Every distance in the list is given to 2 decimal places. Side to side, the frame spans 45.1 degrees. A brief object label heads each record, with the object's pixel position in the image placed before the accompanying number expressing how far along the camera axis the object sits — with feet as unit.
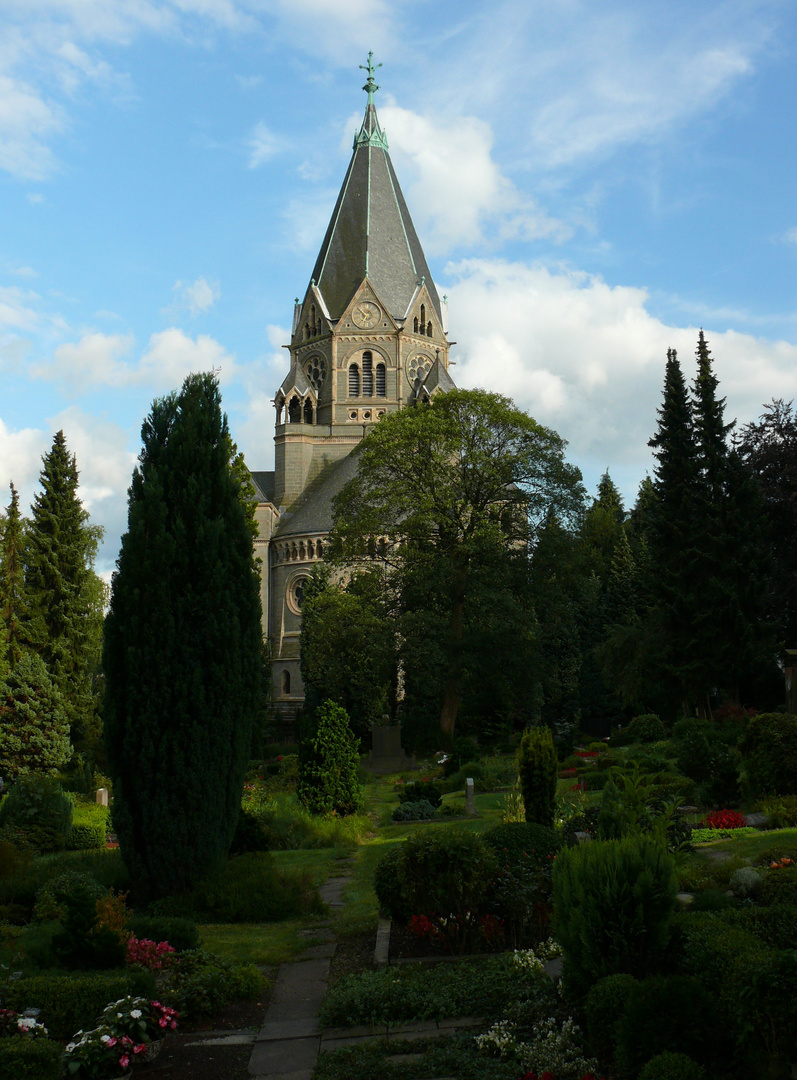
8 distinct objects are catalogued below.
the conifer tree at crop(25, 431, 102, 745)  117.39
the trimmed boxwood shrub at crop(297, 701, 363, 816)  61.36
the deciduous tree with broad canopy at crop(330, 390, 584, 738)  107.55
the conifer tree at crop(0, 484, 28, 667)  117.60
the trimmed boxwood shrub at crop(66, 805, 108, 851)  55.57
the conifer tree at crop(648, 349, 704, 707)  102.42
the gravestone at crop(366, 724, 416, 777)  107.24
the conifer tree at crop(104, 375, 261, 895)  37.91
